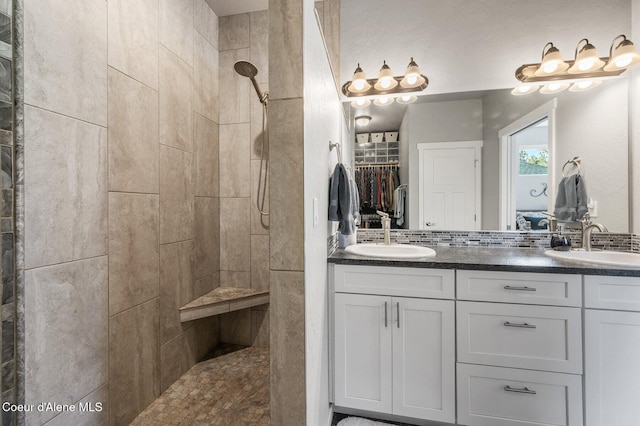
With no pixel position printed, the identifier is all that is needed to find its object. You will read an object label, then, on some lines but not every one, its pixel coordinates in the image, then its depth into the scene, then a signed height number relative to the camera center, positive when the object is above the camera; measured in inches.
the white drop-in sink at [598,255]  62.7 -10.4
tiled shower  42.1 +3.5
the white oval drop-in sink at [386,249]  69.0 -9.8
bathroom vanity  51.5 -25.8
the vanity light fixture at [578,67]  63.7 +35.0
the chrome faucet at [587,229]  67.8 -4.6
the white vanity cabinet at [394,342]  57.7 -27.8
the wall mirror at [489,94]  70.0 +31.3
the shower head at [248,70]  74.0 +38.6
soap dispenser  69.6 -8.1
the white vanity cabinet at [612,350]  50.9 -25.7
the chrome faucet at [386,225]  79.0 -4.1
